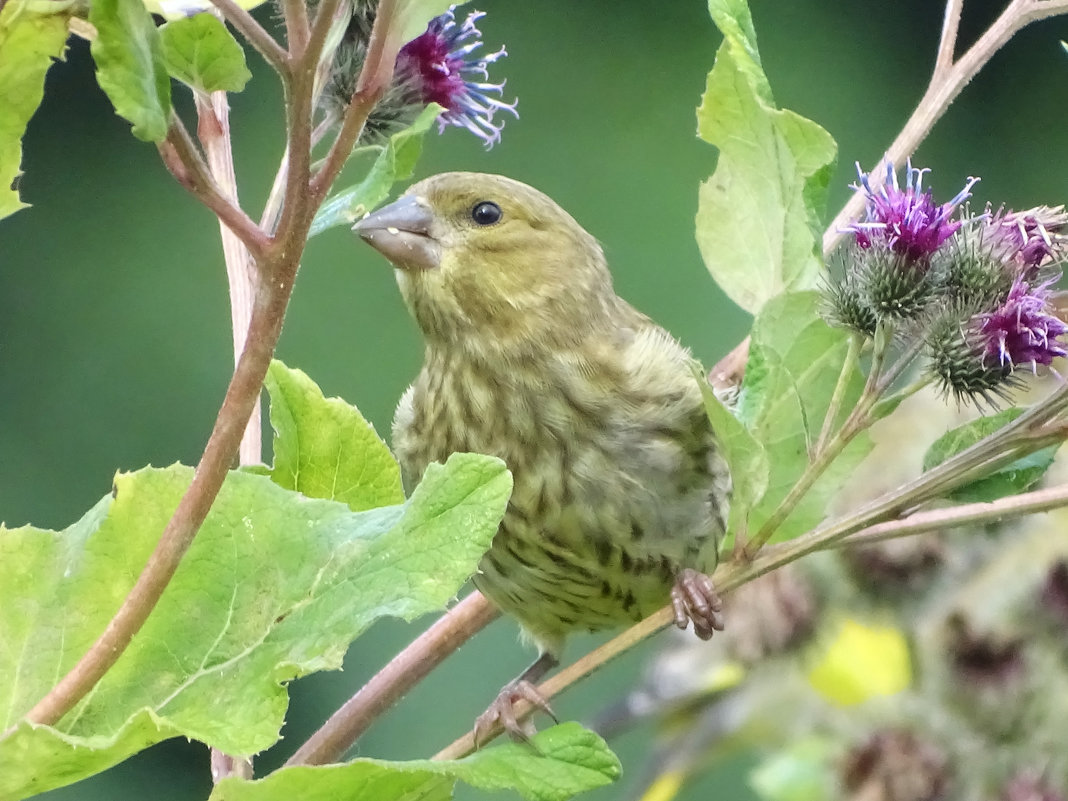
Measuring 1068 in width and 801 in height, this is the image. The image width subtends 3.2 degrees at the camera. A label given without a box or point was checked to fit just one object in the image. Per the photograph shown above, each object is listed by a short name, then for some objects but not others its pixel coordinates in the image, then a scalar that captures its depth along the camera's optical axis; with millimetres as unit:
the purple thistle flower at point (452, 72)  2475
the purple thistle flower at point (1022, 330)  2460
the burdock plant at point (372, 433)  2225
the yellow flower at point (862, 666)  2526
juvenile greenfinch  2518
